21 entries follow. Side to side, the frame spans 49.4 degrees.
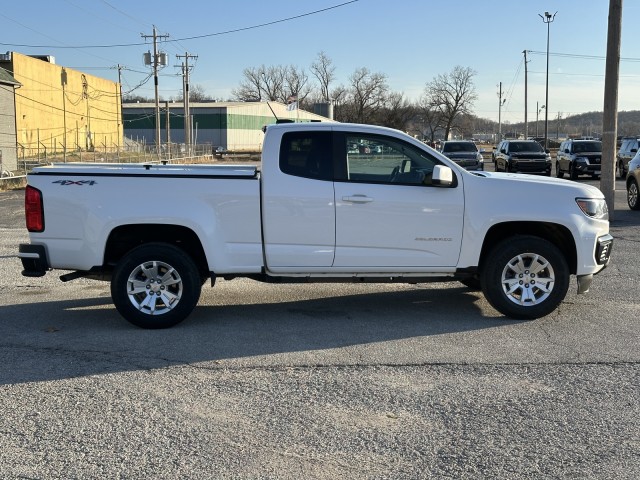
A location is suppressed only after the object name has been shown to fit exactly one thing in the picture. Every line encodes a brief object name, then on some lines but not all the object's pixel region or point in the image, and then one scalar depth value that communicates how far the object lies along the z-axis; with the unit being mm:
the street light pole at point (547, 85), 58531
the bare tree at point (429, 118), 103000
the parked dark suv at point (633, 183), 17016
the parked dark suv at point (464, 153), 30500
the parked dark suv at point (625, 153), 30219
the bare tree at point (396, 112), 98312
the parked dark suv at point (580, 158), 30516
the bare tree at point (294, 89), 127438
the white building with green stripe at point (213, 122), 85062
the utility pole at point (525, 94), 71525
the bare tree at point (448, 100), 101562
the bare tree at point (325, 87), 119762
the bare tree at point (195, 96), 148738
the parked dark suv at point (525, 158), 31672
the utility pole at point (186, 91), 58406
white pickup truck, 6641
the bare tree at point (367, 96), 105125
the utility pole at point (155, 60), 51438
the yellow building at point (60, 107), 44344
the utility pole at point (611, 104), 14859
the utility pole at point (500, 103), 102125
